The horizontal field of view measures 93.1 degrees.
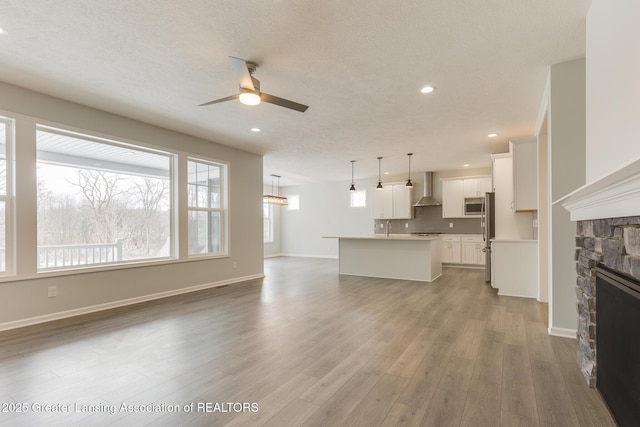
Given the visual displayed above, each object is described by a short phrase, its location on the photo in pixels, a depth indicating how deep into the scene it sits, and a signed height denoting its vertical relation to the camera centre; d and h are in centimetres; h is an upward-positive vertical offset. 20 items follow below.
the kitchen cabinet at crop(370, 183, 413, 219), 909 +39
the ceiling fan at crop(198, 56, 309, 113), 276 +118
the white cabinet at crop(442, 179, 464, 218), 823 +43
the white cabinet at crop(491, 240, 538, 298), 474 -86
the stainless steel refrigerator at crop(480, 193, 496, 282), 599 -24
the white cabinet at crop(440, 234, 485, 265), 788 -92
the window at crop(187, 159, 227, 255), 552 +18
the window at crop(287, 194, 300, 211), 1166 +53
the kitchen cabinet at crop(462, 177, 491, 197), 785 +73
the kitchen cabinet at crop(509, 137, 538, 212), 462 +61
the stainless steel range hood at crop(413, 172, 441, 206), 872 +60
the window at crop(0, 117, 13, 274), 342 +34
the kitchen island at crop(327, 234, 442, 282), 611 -90
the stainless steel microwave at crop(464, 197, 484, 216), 798 +22
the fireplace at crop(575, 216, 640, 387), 150 -28
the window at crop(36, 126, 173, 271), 387 +24
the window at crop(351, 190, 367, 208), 1032 +56
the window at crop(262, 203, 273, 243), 1127 -27
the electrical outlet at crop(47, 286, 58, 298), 369 -91
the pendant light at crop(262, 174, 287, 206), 861 +47
